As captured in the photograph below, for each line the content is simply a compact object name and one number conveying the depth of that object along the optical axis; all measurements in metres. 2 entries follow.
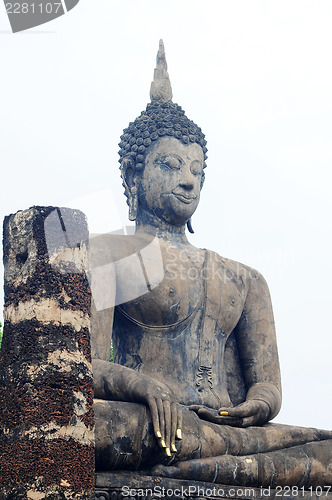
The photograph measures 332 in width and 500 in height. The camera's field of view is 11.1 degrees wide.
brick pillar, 12.51
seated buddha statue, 16.13
